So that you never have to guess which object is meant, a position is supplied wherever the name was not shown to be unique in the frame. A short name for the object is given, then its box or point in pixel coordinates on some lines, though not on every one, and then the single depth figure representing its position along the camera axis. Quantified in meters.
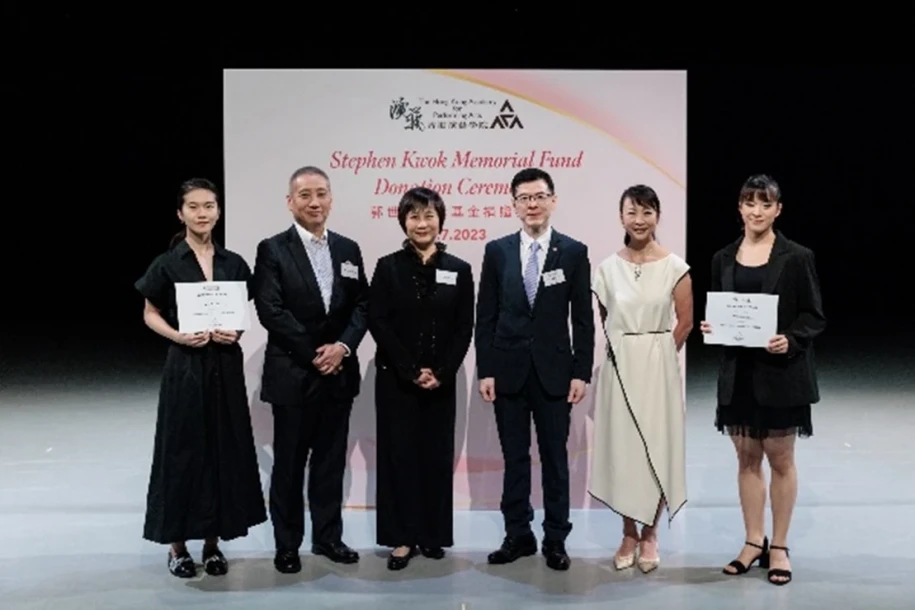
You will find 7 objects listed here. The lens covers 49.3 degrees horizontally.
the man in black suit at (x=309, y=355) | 3.91
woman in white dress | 3.89
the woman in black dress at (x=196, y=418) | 3.75
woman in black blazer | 3.66
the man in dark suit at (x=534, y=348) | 3.95
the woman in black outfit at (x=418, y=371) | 3.92
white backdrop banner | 4.64
